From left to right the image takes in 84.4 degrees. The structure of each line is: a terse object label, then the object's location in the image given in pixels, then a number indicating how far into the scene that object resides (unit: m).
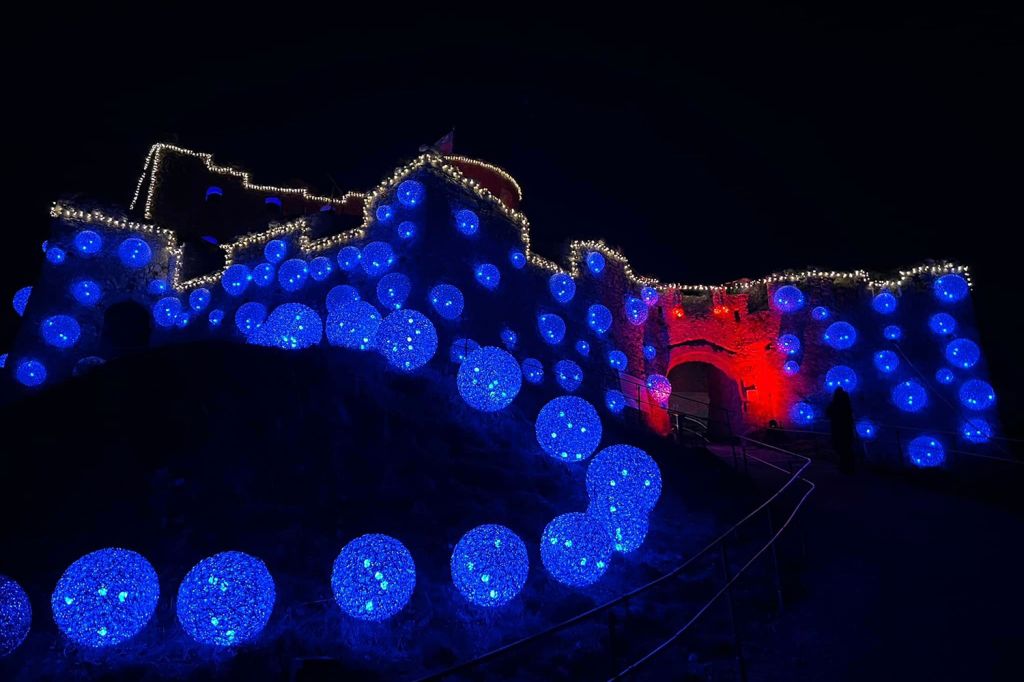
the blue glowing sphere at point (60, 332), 12.70
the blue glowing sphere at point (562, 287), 12.85
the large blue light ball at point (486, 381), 7.85
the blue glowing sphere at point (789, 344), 14.51
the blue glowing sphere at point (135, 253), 13.93
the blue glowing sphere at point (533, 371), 10.89
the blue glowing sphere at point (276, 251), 12.95
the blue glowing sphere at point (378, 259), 11.34
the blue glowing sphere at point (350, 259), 11.82
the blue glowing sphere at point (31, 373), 12.20
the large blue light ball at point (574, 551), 6.00
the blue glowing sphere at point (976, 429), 12.44
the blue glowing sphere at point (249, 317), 12.18
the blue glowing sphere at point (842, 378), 13.75
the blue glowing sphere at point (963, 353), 13.36
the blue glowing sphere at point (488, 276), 11.44
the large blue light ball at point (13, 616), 5.07
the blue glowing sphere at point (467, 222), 11.67
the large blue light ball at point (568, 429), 7.39
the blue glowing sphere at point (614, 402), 12.20
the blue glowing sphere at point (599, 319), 13.26
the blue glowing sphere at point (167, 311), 13.77
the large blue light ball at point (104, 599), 4.79
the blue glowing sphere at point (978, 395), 12.88
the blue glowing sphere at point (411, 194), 11.56
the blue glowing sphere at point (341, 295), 11.34
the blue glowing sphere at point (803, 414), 13.84
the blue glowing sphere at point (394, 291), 10.75
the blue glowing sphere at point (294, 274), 12.35
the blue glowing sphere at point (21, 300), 14.23
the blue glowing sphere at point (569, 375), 11.40
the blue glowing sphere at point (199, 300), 13.55
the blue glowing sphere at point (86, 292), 13.22
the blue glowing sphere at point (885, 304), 14.29
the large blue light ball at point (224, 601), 4.90
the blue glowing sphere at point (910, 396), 13.24
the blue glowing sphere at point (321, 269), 12.05
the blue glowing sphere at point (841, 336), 14.16
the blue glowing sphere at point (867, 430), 13.09
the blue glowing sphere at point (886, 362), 13.75
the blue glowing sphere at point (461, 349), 10.22
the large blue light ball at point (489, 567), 5.52
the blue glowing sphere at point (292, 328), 10.15
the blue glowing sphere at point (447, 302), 10.59
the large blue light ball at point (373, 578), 5.26
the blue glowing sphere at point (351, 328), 9.84
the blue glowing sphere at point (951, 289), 13.95
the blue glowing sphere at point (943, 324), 13.75
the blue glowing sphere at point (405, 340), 8.34
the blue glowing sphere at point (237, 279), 13.11
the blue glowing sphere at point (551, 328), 12.02
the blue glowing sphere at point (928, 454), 12.21
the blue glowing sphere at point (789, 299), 14.80
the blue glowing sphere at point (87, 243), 13.43
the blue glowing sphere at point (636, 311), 14.46
